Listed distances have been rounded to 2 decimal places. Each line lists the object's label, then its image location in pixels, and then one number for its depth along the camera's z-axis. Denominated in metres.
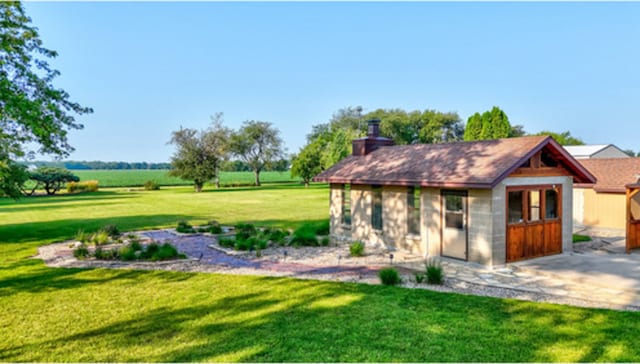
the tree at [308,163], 54.81
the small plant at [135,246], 12.40
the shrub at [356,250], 12.02
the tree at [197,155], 49.69
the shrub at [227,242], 13.56
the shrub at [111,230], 15.45
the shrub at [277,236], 14.29
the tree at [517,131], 65.98
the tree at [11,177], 14.79
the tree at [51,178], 43.71
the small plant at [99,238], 14.03
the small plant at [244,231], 14.63
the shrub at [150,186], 54.66
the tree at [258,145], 62.94
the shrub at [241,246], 12.89
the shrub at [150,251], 11.70
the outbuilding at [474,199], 10.42
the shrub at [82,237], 14.34
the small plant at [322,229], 16.80
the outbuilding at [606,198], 17.28
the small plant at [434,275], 8.74
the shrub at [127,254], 11.51
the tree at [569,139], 65.40
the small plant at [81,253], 11.85
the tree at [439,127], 68.94
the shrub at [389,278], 8.71
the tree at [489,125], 55.88
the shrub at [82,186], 47.22
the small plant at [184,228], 17.00
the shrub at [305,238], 14.04
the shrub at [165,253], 11.45
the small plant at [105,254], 11.73
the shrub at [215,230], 16.86
